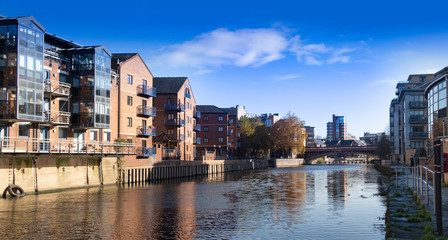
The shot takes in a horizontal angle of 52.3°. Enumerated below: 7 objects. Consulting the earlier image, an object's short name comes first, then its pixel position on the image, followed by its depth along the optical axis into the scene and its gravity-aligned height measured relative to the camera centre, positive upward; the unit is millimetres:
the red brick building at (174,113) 80438 +5330
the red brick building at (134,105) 61250 +5314
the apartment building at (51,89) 40562 +5500
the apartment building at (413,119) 84688 +4265
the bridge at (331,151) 159875 -3220
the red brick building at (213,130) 116688 +3137
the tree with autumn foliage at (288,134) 141625 +2524
